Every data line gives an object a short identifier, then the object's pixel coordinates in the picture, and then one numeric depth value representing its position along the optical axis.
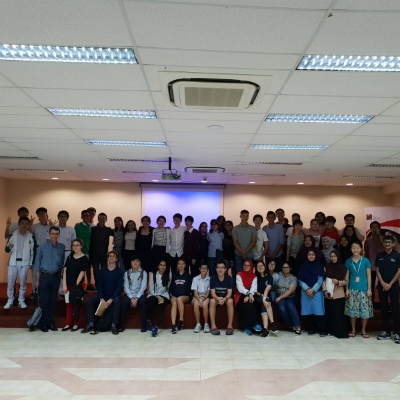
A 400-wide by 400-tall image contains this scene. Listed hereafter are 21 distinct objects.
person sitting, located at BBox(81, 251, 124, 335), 6.39
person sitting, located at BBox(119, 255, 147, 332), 6.44
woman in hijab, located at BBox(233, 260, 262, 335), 6.37
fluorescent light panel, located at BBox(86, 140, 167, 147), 6.04
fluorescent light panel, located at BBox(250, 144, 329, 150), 6.11
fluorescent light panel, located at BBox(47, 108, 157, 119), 4.43
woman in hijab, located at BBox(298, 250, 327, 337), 6.35
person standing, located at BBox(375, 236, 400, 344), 6.09
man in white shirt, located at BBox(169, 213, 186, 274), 7.25
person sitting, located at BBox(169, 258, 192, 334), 6.51
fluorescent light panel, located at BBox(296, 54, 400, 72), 2.95
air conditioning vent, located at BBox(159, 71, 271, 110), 3.33
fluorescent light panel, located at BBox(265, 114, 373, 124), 4.54
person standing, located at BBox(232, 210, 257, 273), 7.17
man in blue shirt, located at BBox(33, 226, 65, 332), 6.24
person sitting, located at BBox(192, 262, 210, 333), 6.44
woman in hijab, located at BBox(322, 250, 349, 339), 6.22
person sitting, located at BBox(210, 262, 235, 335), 6.41
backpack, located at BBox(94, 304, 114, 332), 6.36
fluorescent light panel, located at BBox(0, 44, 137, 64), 2.89
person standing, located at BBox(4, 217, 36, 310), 6.59
